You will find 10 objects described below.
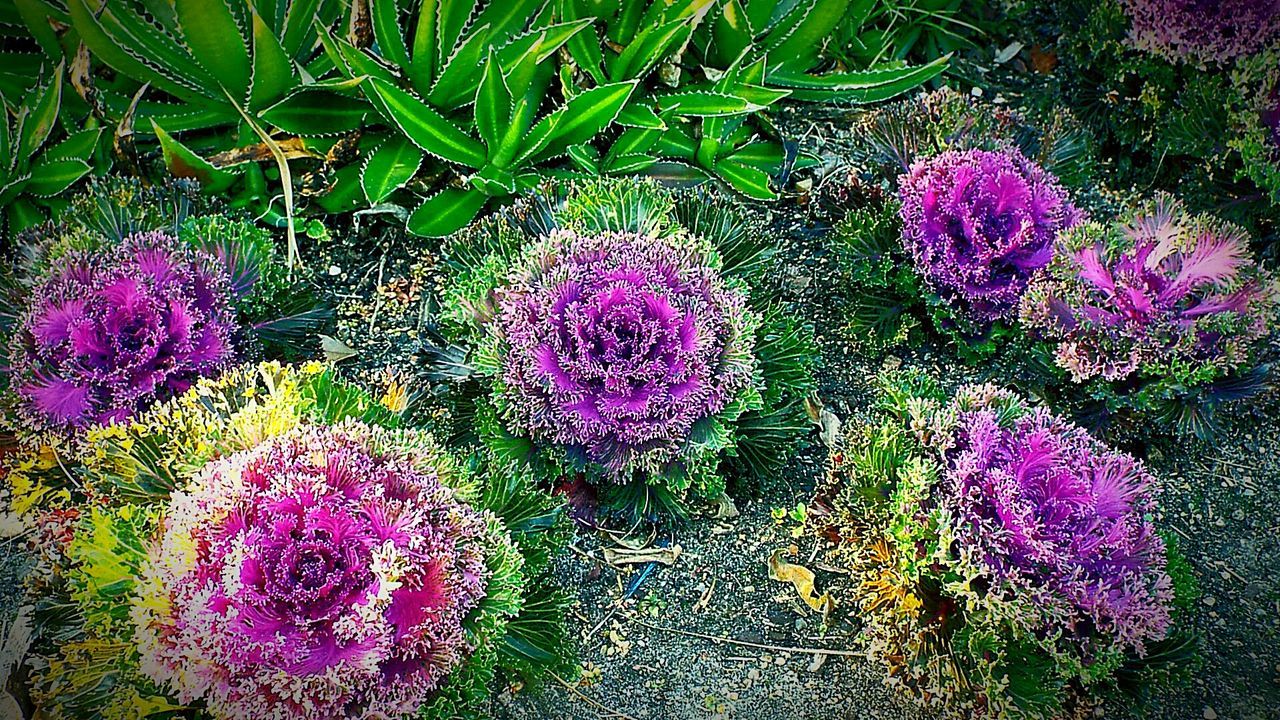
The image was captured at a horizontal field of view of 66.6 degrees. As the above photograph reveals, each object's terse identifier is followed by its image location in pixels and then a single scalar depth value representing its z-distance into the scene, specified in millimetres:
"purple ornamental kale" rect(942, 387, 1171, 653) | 1235
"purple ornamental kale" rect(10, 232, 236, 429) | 1378
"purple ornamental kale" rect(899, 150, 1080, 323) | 1624
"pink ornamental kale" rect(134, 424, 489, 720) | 1080
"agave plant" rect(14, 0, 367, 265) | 1647
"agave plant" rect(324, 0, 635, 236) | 1694
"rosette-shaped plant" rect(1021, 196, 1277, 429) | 1524
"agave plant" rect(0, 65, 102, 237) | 1666
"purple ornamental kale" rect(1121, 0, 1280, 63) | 1825
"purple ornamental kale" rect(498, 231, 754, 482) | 1368
